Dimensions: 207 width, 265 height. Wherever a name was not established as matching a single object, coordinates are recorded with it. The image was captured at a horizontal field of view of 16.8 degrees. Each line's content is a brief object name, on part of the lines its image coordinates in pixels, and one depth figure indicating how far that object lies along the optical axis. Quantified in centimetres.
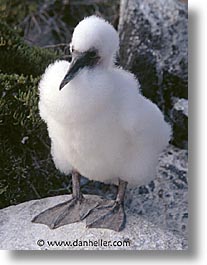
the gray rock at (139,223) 134
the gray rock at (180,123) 156
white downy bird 124
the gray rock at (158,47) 162
